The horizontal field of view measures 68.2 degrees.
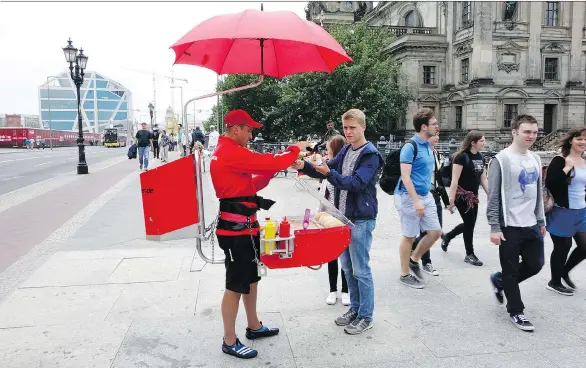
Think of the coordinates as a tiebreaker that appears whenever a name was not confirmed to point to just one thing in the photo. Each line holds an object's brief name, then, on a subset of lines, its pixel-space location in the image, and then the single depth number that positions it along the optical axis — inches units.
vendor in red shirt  124.3
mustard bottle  130.9
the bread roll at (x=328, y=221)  137.8
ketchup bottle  131.2
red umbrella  124.1
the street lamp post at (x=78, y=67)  714.2
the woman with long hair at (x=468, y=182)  230.2
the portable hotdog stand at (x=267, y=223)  125.6
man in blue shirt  186.7
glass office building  6200.8
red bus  2103.8
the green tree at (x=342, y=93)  1049.5
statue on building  1378.0
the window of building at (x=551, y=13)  1402.6
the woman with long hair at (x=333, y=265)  178.9
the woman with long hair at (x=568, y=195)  180.5
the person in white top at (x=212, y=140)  670.3
